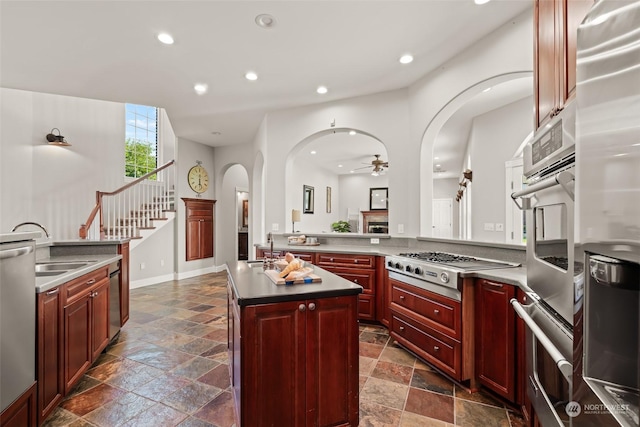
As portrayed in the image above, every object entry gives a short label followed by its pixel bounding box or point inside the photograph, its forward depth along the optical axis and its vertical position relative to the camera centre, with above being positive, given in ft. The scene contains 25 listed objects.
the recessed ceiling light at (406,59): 10.41 +5.71
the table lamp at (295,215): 15.10 -0.09
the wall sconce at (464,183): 17.82 +2.36
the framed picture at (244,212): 32.14 +0.22
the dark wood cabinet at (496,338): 6.21 -2.82
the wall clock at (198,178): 20.89 +2.66
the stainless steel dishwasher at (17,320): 4.74 -1.86
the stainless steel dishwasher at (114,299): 9.47 -2.90
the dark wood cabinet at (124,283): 10.55 -2.59
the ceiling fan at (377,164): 22.52 +3.96
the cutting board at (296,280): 5.82 -1.37
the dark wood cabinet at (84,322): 6.73 -2.85
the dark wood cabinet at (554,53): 3.63 +2.32
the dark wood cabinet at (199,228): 20.68 -1.06
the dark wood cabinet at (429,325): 7.25 -3.19
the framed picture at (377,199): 33.24 +1.74
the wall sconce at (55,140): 15.48 +4.07
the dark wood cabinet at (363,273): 11.55 -2.42
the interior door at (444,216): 34.45 -0.27
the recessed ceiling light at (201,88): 12.51 +5.60
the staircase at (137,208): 17.21 +0.39
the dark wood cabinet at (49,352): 5.71 -2.88
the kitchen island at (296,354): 4.88 -2.53
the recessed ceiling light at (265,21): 8.27 +5.70
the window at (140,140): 20.67 +5.52
